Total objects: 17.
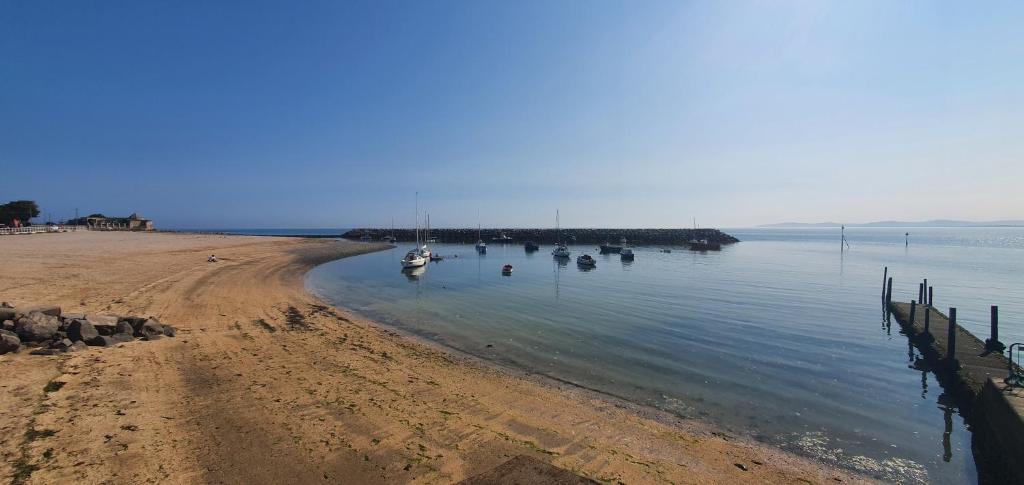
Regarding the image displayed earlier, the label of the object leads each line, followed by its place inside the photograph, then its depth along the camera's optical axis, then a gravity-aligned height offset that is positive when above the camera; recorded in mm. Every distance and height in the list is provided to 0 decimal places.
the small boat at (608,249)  83356 -4017
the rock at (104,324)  12461 -2702
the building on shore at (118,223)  104750 +1390
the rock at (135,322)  13523 -2858
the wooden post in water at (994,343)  15547 -4088
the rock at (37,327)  11031 -2478
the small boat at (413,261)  52531 -3916
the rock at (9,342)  10147 -2619
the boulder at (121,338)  12352 -3080
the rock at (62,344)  11101 -2902
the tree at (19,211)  81562 +3333
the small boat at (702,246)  95625 -3993
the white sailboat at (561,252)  68875 -3827
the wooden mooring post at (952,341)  15555 -4087
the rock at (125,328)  12953 -2904
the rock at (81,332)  11719 -2723
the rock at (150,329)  13352 -3070
